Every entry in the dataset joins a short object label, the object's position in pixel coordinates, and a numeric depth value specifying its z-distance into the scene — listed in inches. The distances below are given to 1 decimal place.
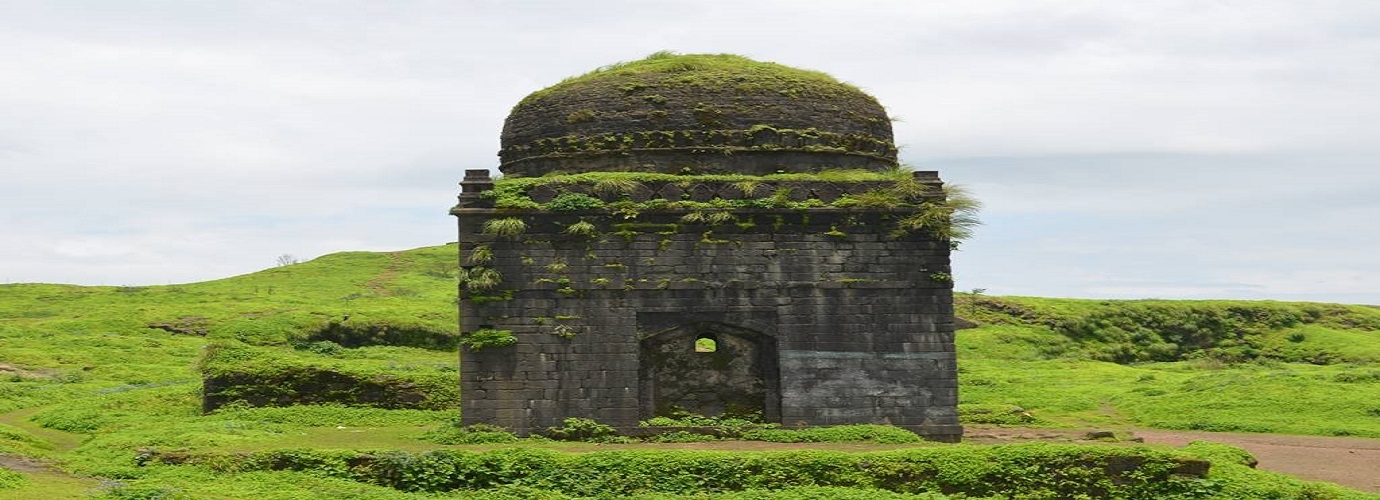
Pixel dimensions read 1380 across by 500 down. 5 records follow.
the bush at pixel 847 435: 706.2
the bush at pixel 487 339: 716.0
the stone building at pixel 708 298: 722.2
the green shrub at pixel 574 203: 733.3
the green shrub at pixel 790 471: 579.5
